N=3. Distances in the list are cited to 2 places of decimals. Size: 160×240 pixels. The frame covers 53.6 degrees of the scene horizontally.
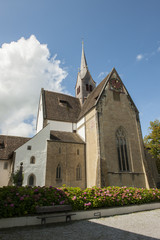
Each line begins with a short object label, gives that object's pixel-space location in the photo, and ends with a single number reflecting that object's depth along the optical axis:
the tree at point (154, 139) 19.50
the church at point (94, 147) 18.05
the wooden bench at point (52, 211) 7.28
